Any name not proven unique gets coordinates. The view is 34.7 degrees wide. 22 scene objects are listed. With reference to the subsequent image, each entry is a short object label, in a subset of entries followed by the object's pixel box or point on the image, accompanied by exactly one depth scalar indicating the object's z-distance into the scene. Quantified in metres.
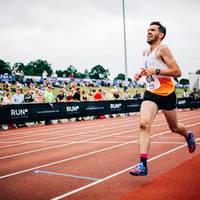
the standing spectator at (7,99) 16.70
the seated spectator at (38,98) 18.74
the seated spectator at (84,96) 22.33
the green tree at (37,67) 120.62
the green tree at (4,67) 99.93
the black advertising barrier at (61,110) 16.38
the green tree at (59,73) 119.94
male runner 4.95
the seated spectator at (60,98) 20.03
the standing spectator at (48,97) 18.62
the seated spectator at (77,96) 20.85
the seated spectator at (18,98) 17.34
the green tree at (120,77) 149.73
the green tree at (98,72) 142.25
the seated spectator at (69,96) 20.58
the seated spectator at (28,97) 18.25
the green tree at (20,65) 123.78
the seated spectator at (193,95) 33.21
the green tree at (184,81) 147.50
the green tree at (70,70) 119.81
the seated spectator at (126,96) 27.05
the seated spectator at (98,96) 22.80
